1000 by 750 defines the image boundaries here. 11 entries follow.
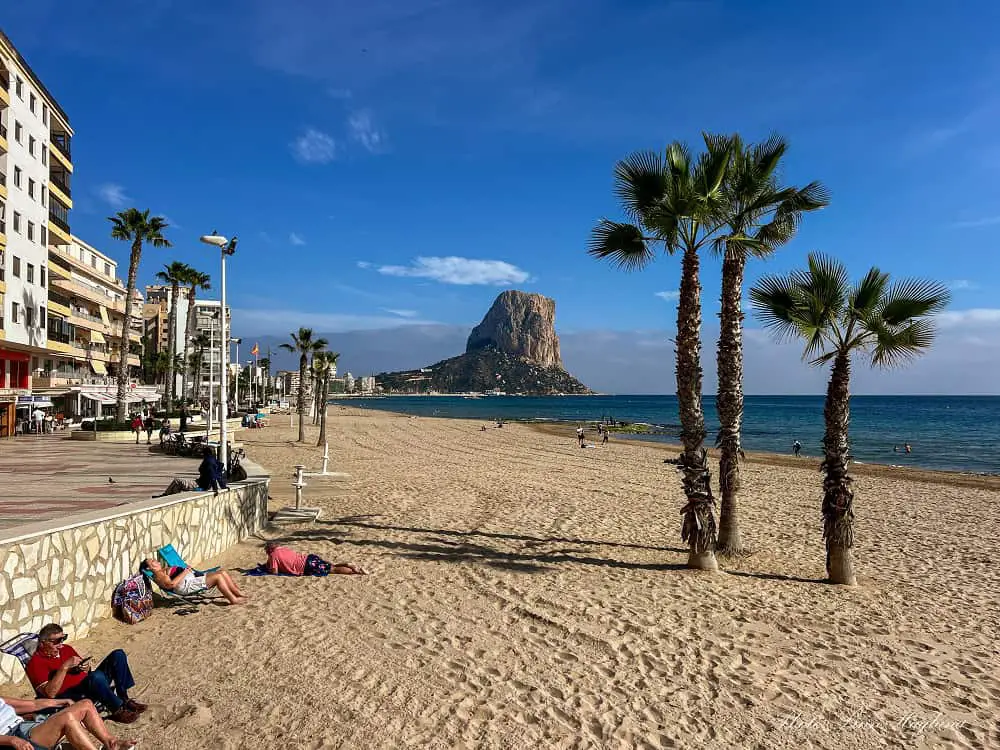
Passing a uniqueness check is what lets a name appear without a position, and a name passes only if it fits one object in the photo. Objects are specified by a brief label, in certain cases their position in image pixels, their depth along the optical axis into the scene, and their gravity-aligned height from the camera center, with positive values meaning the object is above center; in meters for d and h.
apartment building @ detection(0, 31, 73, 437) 24.45 +7.84
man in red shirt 4.38 -2.22
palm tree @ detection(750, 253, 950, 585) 8.46 +0.88
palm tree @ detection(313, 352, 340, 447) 35.24 +1.49
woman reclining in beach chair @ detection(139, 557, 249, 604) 6.81 -2.30
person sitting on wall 9.19 -1.36
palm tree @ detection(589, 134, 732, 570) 8.68 +2.31
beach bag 6.36 -2.36
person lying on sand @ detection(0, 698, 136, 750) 3.83 -2.28
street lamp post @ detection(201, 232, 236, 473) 11.55 +1.08
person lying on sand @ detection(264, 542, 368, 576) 8.27 -2.51
